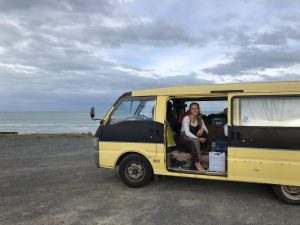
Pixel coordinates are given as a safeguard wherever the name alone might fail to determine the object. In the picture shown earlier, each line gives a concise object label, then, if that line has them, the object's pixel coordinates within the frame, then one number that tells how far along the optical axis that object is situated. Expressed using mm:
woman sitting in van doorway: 5116
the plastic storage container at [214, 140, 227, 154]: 5209
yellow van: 4299
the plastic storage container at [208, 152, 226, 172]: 4821
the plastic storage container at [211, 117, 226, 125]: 6055
